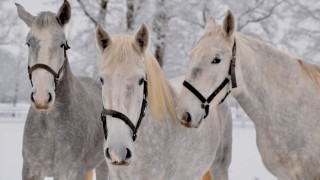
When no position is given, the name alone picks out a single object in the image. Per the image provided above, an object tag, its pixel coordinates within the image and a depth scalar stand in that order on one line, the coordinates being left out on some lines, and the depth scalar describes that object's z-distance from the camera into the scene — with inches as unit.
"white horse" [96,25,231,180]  101.1
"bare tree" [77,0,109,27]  499.8
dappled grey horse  131.8
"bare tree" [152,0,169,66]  506.6
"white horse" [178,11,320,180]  121.7
